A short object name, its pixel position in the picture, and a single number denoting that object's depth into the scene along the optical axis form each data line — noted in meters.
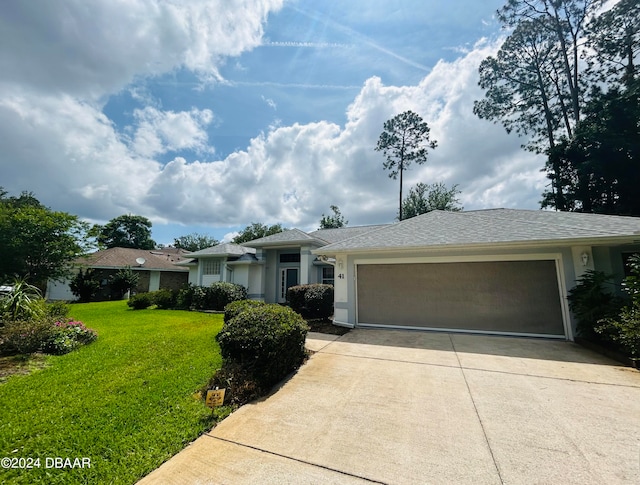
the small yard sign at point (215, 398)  3.61
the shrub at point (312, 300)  11.50
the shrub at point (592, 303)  6.32
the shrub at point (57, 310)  7.87
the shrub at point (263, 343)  4.63
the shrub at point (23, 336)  5.79
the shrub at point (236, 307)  6.61
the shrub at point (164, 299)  15.63
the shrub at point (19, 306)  6.74
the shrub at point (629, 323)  5.18
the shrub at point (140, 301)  15.20
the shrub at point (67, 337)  6.19
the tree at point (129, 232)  46.31
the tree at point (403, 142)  23.38
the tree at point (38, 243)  10.23
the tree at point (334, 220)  34.99
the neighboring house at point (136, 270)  21.31
